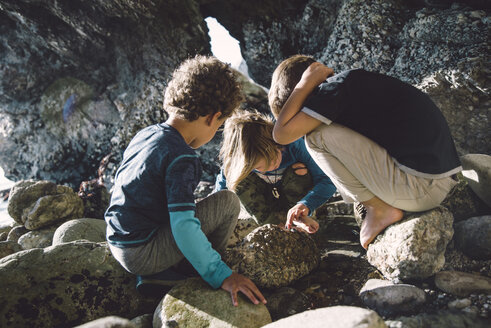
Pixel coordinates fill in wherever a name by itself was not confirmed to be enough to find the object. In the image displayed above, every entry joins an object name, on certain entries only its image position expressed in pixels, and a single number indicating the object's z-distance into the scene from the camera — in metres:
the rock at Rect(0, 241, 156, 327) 1.96
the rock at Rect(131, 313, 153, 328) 1.96
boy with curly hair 1.81
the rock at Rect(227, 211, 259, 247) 3.13
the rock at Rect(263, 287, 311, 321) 2.03
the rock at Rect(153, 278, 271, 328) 1.77
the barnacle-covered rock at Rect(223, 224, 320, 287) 2.22
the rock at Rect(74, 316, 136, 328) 1.03
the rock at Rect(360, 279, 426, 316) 1.79
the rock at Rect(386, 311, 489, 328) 1.55
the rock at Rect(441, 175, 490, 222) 2.59
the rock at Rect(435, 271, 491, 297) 1.78
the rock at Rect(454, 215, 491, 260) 2.09
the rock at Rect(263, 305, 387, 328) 1.23
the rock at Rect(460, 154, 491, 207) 2.50
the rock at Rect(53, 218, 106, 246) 3.70
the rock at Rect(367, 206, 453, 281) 1.94
